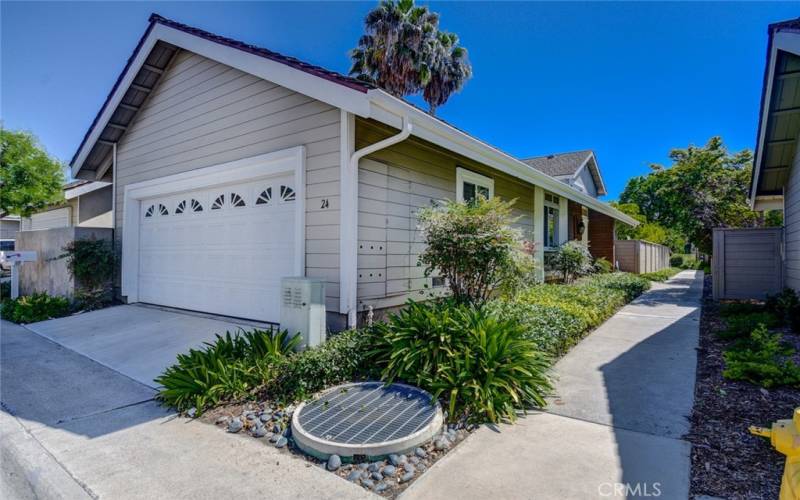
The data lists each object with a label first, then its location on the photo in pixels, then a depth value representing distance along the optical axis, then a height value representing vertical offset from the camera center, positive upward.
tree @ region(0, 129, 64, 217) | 13.45 +2.63
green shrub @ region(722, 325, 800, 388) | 4.07 -1.18
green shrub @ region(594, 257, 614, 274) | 14.70 -0.35
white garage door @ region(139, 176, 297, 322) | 6.17 +0.10
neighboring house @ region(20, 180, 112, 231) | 11.45 +1.47
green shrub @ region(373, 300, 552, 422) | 3.68 -1.10
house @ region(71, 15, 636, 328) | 5.38 +1.36
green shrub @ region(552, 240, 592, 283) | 11.94 -0.14
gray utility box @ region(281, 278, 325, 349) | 4.82 -0.68
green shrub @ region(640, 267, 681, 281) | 16.28 -0.84
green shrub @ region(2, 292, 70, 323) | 7.90 -1.15
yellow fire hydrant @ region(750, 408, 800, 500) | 1.75 -0.89
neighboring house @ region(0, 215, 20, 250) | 19.34 +1.05
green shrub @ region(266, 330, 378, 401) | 4.04 -1.23
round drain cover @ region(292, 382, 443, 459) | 2.98 -1.41
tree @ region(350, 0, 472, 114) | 16.08 +8.65
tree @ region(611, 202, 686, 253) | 28.23 +1.80
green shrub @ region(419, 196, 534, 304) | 5.72 +0.13
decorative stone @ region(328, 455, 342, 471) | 2.81 -1.49
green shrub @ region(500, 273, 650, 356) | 5.46 -0.92
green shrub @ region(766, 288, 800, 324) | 6.99 -0.86
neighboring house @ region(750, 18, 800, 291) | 5.83 +2.30
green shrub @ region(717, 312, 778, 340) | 6.04 -1.08
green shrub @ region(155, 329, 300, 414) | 3.93 -1.24
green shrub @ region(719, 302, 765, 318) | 7.83 -1.04
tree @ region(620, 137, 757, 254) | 14.97 +2.65
